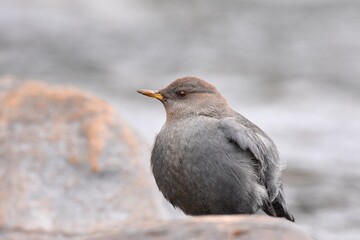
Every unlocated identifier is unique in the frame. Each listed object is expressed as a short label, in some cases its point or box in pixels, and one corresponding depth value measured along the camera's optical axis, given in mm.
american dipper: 9320
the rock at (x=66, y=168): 11625
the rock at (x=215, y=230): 6801
